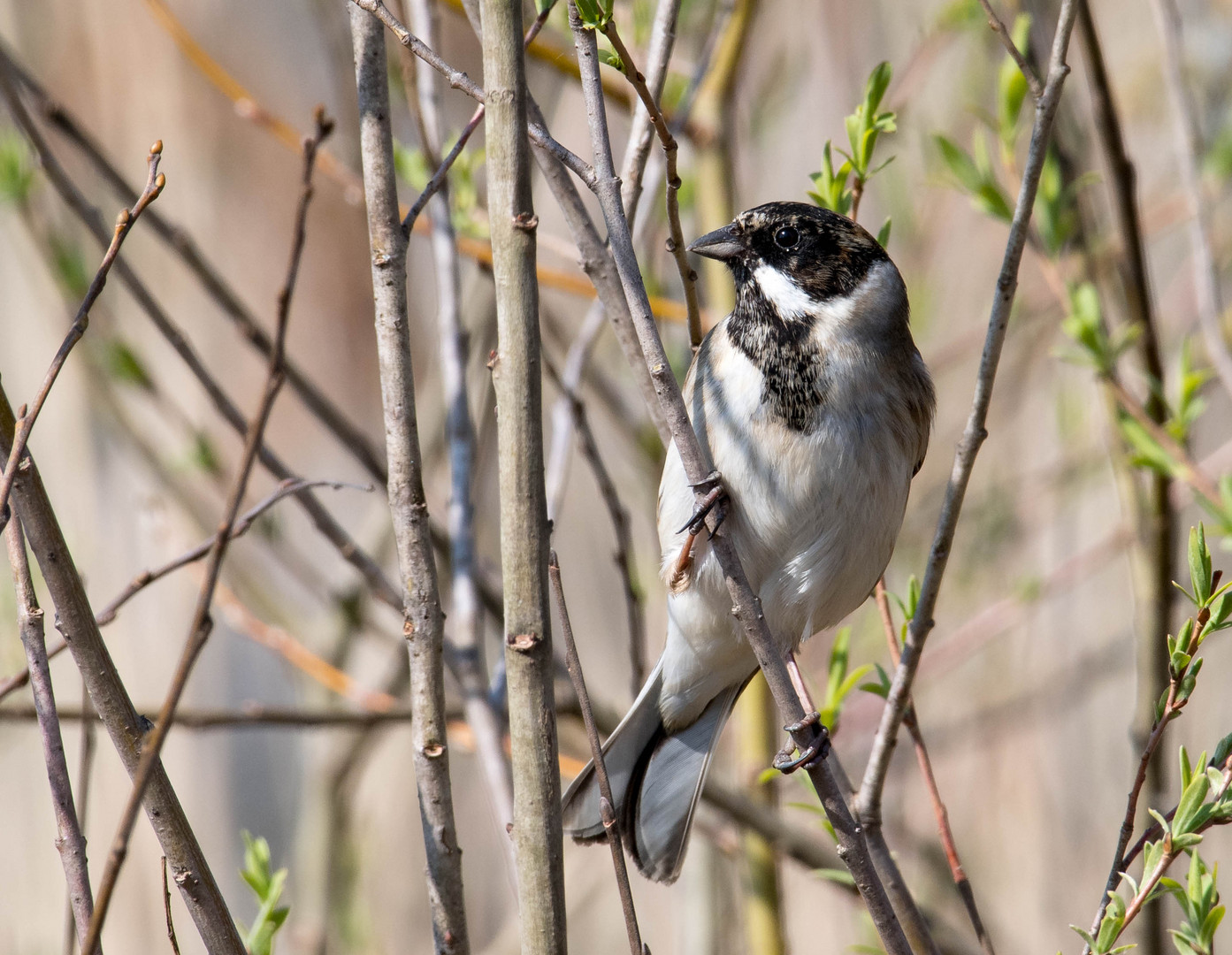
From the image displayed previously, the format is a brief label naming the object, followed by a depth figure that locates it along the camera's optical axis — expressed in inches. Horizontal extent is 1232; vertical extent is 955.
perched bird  141.9
